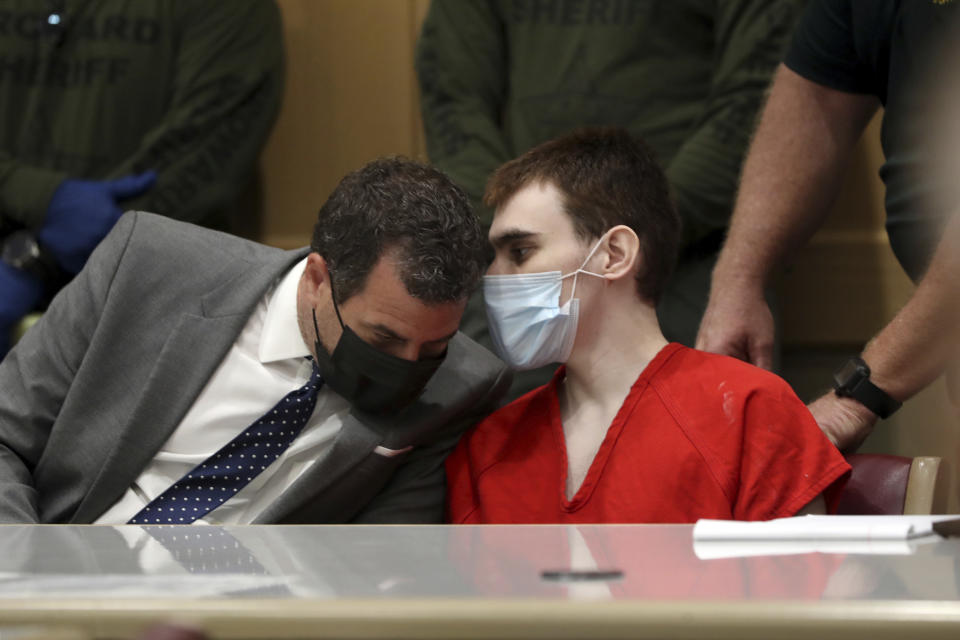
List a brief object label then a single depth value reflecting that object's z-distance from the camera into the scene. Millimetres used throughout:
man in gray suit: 7987
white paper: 7421
